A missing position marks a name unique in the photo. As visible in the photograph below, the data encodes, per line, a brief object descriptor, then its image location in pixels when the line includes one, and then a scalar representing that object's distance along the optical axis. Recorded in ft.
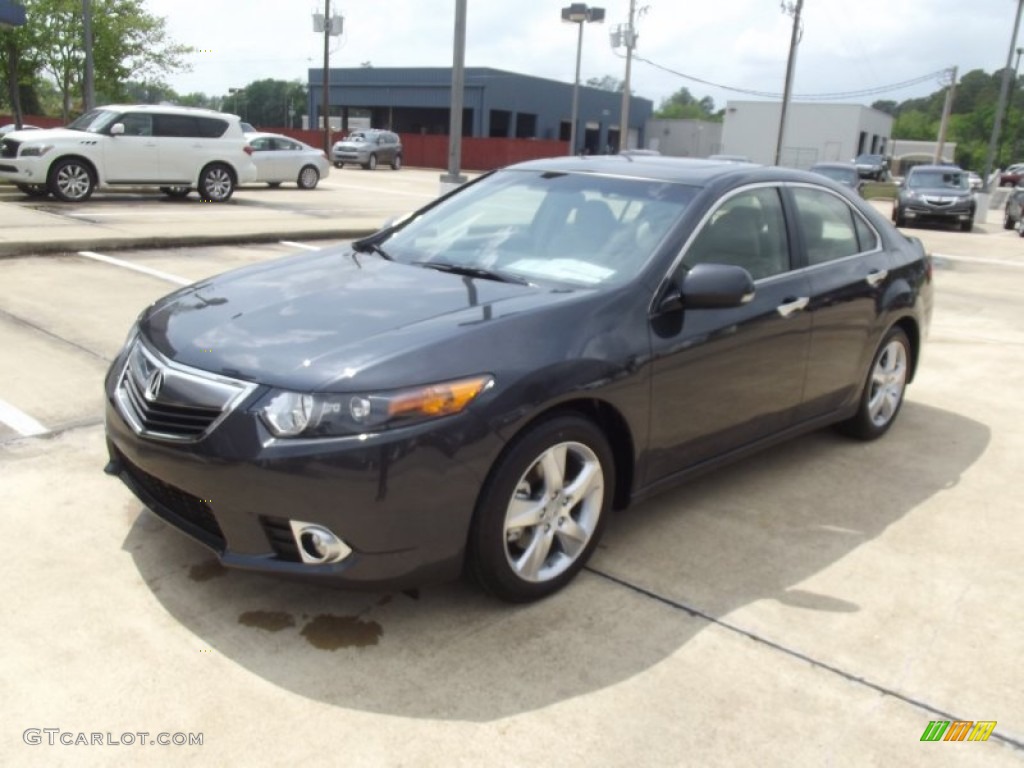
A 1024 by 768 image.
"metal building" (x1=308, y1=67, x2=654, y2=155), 174.09
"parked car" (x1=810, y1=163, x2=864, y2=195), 77.51
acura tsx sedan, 9.42
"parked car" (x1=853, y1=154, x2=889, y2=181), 142.41
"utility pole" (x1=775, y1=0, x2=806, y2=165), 111.75
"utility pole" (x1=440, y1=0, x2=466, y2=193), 52.01
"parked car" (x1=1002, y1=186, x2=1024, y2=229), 77.30
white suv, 48.34
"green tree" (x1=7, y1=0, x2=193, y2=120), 120.88
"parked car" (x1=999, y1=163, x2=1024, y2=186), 166.71
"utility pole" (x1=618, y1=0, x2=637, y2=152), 126.52
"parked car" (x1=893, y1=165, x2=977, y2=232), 72.84
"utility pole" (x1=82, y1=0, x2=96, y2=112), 74.49
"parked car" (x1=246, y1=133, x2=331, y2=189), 72.02
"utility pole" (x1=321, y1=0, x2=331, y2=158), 131.64
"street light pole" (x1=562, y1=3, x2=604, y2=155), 133.39
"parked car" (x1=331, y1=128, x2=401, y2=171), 123.03
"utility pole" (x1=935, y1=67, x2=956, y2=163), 202.39
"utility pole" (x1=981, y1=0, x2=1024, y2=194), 109.41
